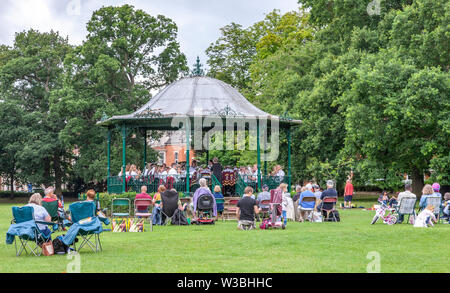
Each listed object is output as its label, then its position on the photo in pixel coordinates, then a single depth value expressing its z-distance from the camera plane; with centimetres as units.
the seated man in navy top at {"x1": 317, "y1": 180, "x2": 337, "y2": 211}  2145
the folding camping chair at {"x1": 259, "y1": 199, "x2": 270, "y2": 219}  2044
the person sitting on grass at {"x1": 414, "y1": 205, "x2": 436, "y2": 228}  1855
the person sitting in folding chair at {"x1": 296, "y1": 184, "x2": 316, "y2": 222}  2155
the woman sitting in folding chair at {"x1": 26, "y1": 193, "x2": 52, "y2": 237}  1295
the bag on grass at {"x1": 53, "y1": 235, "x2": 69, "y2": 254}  1290
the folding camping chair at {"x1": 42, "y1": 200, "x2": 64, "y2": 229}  1798
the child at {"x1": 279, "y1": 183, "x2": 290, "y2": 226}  1941
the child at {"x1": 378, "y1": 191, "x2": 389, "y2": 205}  2657
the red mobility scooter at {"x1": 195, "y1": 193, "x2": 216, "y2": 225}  2030
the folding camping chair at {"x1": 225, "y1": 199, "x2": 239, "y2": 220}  2394
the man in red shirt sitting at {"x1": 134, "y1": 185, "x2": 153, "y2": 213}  2036
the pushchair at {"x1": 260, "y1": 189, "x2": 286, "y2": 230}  1841
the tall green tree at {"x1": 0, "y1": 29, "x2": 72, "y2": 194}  5153
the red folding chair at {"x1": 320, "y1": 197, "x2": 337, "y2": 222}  2184
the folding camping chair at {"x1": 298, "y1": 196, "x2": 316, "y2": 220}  2150
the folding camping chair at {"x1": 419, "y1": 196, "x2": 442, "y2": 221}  1958
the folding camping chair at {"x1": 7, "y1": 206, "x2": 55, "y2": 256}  1244
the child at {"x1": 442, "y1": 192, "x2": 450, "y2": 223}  2060
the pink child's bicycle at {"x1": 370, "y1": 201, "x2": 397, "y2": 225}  1994
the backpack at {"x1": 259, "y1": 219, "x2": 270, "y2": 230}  1859
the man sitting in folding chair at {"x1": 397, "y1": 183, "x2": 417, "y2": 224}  1944
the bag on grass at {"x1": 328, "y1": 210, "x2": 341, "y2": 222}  2219
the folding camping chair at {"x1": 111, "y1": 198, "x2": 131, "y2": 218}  2085
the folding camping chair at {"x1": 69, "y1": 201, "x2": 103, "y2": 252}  1283
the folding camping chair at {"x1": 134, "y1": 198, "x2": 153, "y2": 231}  2011
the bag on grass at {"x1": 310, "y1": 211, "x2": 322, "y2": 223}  2197
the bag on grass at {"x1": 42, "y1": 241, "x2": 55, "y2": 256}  1262
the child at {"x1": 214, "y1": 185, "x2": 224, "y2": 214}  2211
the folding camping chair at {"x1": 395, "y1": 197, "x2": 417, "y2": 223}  1947
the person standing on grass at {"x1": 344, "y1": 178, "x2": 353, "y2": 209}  3385
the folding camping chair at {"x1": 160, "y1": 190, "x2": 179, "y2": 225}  2028
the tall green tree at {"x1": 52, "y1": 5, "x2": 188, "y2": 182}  4681
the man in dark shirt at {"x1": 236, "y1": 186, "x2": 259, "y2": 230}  1783
